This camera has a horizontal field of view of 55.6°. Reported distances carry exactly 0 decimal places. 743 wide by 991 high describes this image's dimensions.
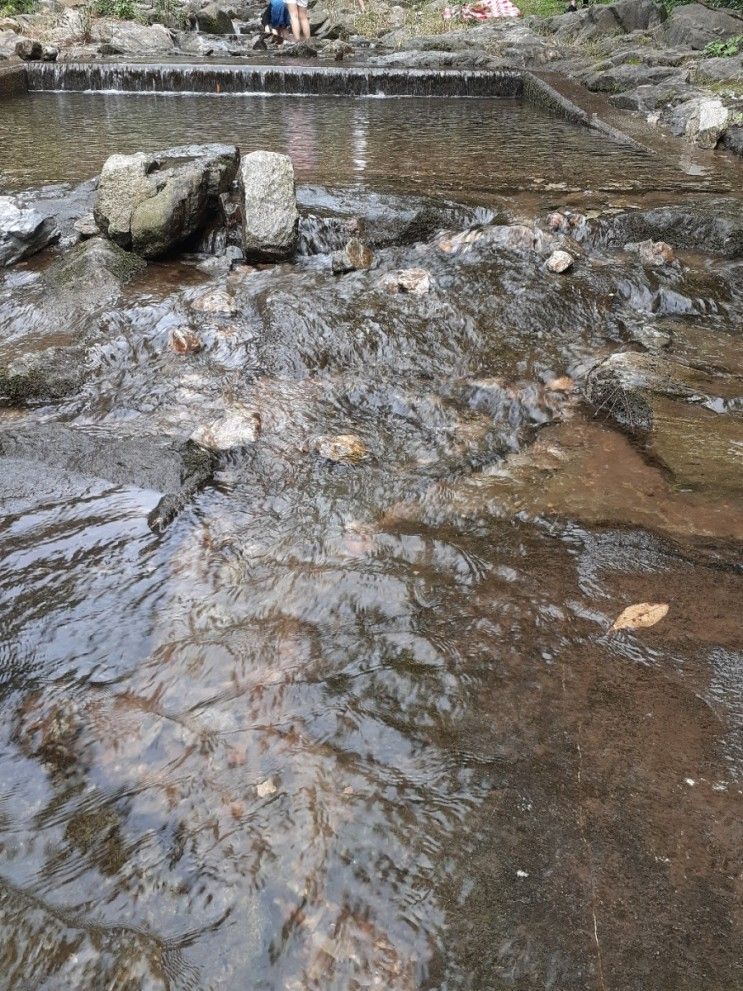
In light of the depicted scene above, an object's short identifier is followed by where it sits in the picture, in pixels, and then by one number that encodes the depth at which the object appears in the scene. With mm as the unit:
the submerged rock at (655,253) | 5977
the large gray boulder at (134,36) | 18047
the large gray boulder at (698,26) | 14109
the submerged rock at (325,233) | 6328
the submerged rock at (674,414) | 3561
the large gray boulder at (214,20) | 21094
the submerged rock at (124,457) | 3529
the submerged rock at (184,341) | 4801
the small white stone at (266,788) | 2096
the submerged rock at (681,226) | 6258
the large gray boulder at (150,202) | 6047
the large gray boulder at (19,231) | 6004
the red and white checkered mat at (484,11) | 20609
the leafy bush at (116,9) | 20844
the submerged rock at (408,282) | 5516
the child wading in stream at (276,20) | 18016
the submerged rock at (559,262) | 5789
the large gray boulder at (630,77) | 12312
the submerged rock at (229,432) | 3867
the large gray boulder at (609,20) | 16609
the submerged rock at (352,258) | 5891
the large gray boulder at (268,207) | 6008
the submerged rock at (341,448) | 3825
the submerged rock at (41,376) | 4250
